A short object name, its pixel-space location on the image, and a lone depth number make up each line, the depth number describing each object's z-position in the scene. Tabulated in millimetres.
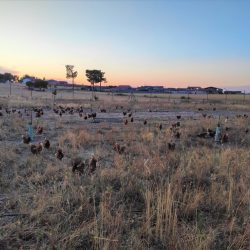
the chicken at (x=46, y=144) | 5996
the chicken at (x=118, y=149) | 5775
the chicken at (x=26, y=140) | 6474
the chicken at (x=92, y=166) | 4266
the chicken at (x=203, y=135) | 8750
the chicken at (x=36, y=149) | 5680
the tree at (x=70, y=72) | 67377
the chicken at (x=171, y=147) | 6246
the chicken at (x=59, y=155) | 4984
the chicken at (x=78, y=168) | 4311
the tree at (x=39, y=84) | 57577
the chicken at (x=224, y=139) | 7188
